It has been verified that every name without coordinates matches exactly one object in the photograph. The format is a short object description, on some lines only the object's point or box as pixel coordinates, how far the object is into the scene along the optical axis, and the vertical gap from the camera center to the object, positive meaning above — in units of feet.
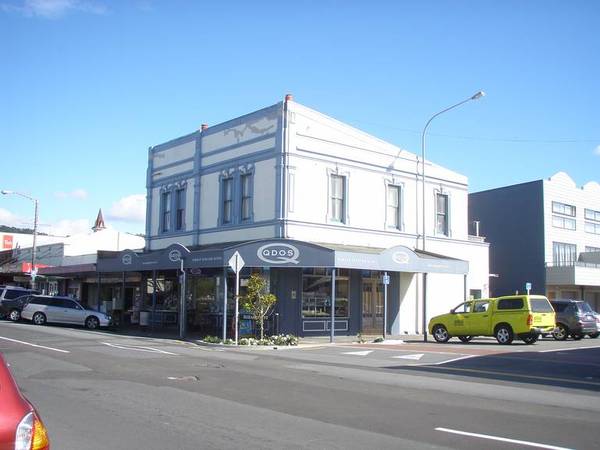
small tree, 77.30 -1.53
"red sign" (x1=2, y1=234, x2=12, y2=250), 222.28 +14.45
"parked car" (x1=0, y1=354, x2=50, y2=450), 13.23 -2.98
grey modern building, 140.56 +12.98
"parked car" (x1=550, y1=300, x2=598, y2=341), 91.30 -3.84
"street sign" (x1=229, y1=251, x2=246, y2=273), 74.18 +2.92
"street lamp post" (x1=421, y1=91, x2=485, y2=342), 87.61 +2.26
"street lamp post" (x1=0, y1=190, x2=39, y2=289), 133.14 +7.80
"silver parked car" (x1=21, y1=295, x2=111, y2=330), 105.60 -4.74
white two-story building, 86.53 +9.79
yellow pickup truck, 78.02 -3.47
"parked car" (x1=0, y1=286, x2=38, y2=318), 119.03 -2.07
